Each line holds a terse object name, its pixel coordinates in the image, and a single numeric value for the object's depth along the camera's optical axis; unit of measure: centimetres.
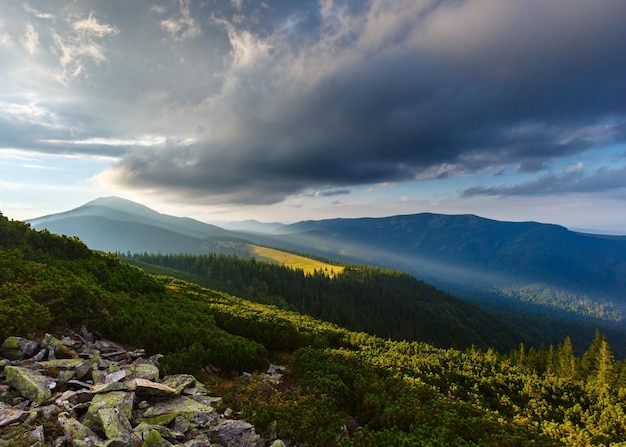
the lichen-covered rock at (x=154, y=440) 1025
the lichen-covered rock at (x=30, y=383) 1167
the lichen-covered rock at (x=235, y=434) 1246
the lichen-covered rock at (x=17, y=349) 1466
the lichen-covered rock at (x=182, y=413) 1225
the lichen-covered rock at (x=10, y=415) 1003
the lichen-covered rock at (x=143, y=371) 1550
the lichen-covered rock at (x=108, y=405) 1084
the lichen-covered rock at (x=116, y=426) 1020
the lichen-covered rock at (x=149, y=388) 1376
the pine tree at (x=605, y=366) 5825
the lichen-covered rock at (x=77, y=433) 965
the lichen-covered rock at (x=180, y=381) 1552
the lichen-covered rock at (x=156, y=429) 1093
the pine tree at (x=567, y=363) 6816
